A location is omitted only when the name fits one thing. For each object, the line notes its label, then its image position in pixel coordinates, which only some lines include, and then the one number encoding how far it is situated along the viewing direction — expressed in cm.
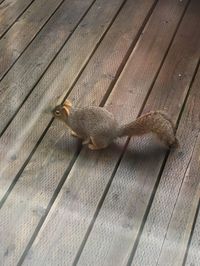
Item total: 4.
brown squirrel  176
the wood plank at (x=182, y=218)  154
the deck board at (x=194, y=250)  152
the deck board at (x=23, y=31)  226
